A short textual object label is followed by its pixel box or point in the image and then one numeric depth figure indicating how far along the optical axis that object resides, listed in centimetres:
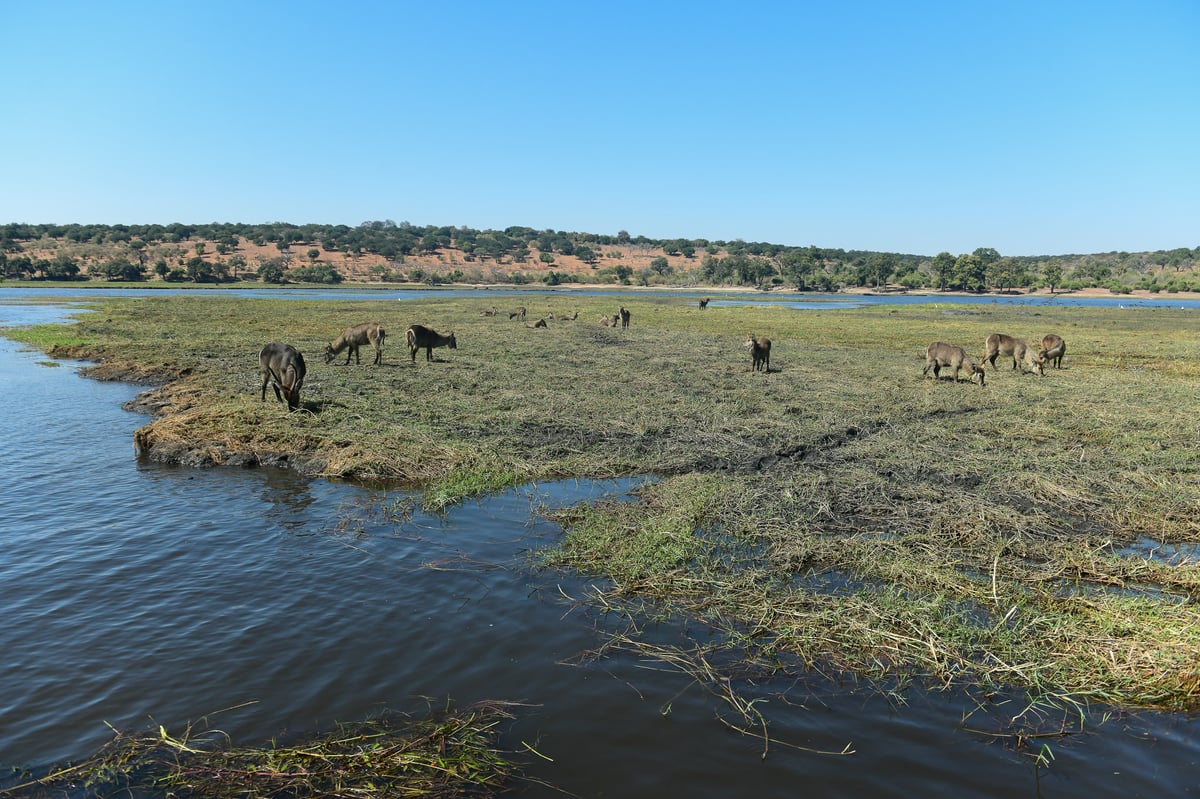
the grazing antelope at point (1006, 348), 2356
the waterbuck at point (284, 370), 1451
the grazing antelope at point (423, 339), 2336
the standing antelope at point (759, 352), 2172
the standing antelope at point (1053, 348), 2390
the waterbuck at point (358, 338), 2250
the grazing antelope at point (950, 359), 2041
